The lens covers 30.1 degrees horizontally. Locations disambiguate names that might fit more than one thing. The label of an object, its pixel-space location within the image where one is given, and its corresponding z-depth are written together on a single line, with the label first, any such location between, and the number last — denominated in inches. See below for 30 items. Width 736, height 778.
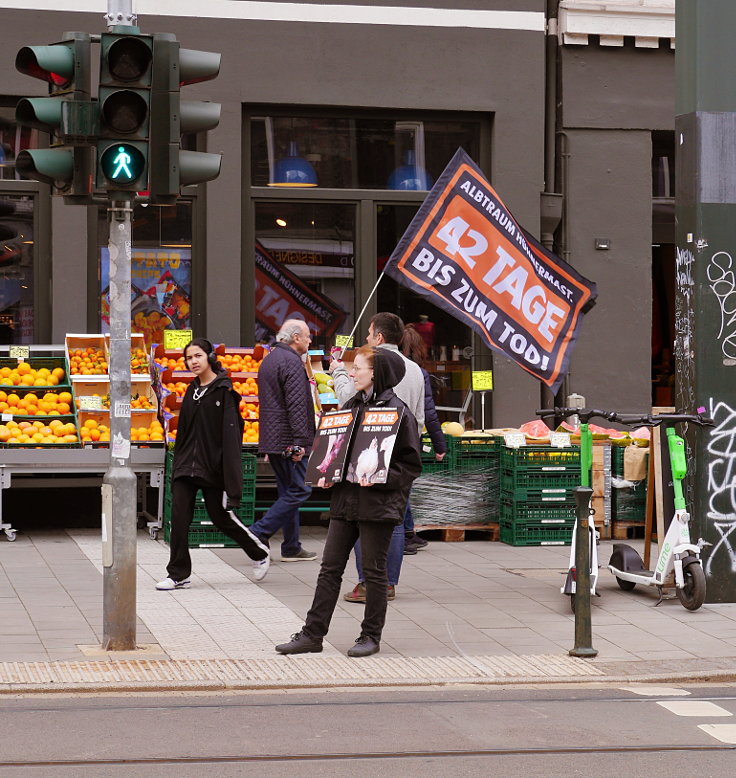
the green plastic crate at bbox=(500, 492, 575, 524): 509.4
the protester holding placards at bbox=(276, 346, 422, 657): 322.3
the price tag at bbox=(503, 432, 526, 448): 506.0
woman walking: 404.8
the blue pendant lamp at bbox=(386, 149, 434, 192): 610.5
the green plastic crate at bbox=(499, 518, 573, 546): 510.6
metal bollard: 321.1
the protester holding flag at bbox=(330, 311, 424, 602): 380.5
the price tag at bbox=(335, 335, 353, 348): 576.1
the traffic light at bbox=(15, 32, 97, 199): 306.5
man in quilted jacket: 450.3
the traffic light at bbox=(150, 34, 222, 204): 314.7
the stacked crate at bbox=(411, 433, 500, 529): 517.7
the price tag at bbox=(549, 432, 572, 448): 507.2
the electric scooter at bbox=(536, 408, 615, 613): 371.2
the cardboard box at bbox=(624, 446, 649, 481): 507.8
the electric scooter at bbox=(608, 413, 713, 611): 382.9
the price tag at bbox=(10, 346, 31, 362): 539.8
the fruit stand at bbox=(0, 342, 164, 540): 499.5
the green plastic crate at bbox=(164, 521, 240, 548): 485.1
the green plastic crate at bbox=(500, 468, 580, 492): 505.4
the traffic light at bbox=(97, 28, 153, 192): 307.3
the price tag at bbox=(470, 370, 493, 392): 591.4
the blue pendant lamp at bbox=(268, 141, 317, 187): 599.8
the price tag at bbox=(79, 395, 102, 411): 511.5
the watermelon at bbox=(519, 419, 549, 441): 519.5
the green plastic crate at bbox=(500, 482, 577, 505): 507.2
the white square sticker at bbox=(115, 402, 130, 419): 319.9
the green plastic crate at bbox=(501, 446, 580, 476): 506.6
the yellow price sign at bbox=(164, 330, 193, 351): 551.5
